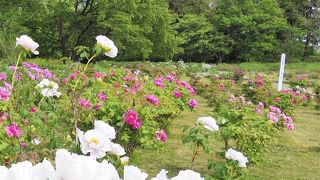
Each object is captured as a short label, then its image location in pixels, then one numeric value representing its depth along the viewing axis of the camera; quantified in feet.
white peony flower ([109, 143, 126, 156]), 5.37
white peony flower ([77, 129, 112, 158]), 4.72
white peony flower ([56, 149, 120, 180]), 2.48
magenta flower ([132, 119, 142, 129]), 13.54
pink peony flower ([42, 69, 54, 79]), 15.83
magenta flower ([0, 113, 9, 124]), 10.56
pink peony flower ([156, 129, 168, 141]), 14.30
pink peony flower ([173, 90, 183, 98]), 21.22
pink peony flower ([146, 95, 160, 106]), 14.77
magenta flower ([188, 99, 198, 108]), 17.40
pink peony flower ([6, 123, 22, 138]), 7.69
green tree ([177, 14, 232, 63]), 110.83
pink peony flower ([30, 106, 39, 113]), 10.45
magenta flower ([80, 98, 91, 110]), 13.99
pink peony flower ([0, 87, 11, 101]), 10.87
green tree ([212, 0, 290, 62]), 112.06
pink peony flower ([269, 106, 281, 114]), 19.62
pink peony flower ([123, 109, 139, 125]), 12.28
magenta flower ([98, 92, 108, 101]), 15.96
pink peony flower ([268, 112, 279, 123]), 17.53
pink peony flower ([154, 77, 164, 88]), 21.21
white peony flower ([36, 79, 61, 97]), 8.33
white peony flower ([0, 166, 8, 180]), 2.38
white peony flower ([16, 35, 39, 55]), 6.77
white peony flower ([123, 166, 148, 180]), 2.97
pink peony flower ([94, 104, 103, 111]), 14.50
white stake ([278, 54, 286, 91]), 39.96
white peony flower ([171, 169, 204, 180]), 3.04
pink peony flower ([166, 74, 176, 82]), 24.62
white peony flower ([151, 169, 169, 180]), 3.12
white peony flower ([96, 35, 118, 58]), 6.47
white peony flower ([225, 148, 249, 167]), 8.54
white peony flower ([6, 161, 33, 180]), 2.39
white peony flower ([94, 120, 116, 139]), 5.24
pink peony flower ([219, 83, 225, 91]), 36.01
